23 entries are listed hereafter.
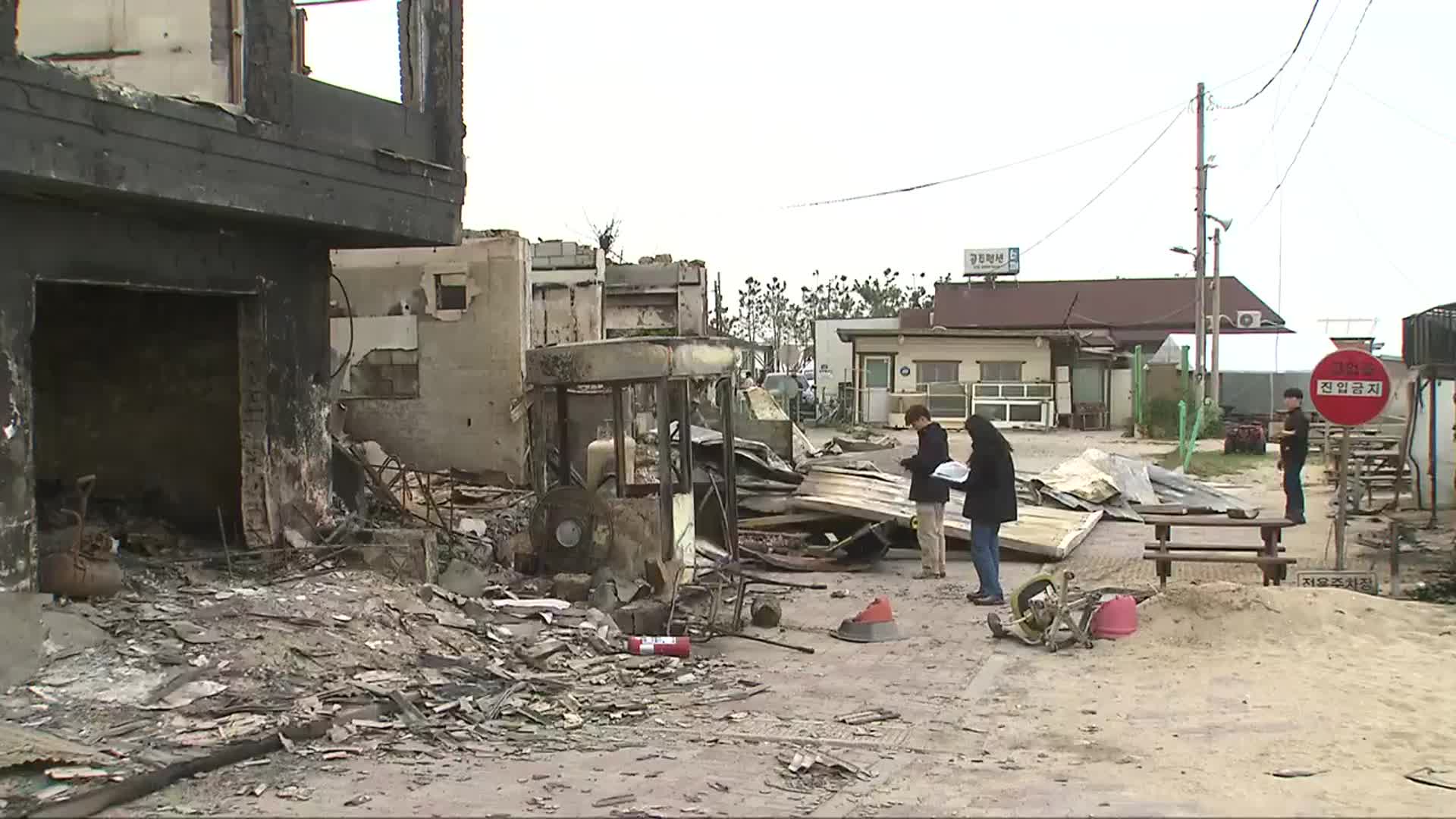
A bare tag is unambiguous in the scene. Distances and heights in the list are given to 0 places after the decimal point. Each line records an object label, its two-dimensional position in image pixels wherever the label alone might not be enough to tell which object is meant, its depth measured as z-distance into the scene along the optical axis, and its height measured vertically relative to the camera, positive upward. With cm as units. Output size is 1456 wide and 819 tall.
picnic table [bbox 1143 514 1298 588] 1109 -154
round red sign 1107 -7
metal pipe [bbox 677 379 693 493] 1107 -61
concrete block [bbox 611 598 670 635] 960 -182
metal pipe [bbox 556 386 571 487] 1200 -68
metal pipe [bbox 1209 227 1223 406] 3478 +64
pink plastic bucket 940 -179
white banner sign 5647 +538
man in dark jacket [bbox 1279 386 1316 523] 1533 -86
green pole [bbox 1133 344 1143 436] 3709 -21
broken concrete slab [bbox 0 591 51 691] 684 -141
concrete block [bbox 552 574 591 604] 1026 -169
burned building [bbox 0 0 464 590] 746 +108
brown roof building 5091 +314
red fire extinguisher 875 -185
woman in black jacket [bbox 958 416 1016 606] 1128 -110
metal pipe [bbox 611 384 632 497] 1132 -58
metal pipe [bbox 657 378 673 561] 1055 -75
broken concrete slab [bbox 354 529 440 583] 961 -132
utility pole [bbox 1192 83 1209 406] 3177 +287
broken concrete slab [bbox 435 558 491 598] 989 -157
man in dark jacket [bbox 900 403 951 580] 1213 -109
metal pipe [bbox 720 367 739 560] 1177 -88
